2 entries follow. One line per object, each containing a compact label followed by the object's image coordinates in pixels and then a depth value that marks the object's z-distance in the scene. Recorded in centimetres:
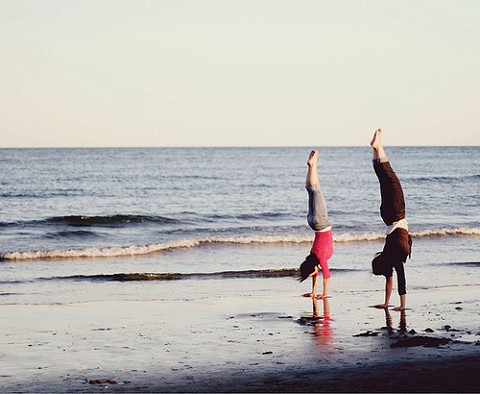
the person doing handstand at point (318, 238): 1188
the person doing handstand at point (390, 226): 1034
